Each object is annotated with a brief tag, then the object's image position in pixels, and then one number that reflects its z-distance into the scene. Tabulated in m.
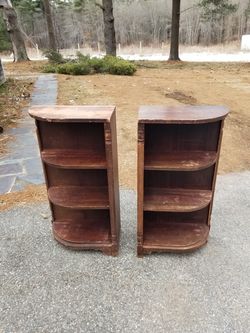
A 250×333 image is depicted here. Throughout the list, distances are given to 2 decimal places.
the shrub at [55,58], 10.20
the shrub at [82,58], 8.84
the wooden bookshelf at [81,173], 1.72
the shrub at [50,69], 8.71
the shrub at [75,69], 8.05
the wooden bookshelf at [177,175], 1.67
